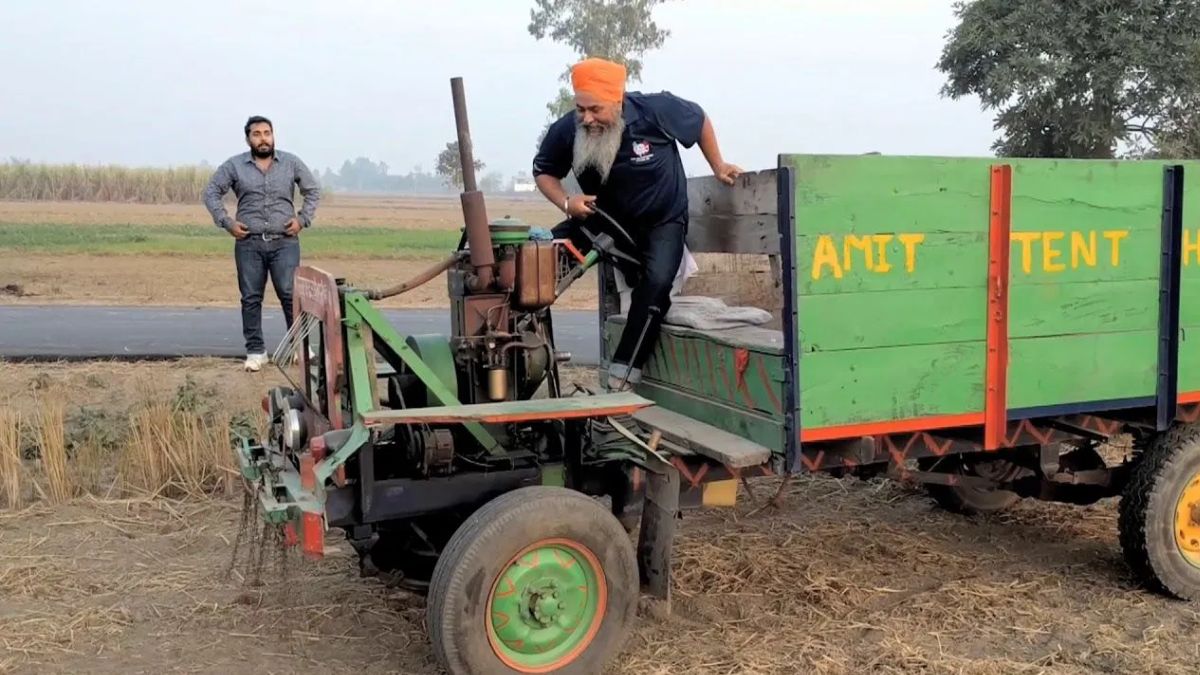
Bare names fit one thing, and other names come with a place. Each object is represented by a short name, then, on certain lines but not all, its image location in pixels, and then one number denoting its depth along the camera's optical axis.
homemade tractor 3.68
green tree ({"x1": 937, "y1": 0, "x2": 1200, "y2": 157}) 14.23
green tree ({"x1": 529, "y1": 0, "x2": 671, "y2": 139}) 36.66
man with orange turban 4.43
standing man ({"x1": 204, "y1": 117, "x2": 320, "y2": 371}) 8.37
